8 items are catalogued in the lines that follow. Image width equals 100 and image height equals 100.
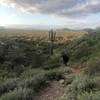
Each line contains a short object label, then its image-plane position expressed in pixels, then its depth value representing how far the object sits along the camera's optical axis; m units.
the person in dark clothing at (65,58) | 9.89
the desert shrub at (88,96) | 2.76
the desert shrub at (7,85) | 3.96
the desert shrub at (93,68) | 5.28
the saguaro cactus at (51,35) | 15.07
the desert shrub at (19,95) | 3.30
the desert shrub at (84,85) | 3.49
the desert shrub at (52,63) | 8.12
